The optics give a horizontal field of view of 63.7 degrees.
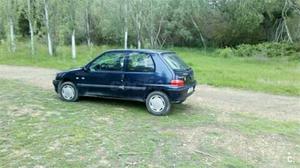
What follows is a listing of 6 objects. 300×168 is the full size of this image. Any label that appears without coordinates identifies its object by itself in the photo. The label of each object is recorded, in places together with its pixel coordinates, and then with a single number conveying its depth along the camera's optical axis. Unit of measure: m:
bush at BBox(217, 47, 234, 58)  22.10
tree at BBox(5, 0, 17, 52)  17.08
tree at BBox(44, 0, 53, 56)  16.37
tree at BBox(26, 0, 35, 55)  16.20
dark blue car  5.42
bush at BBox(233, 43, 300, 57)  20.37
